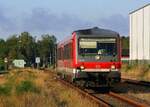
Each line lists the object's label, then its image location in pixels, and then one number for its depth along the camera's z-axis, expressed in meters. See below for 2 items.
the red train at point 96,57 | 27.36
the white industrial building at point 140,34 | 82.12
